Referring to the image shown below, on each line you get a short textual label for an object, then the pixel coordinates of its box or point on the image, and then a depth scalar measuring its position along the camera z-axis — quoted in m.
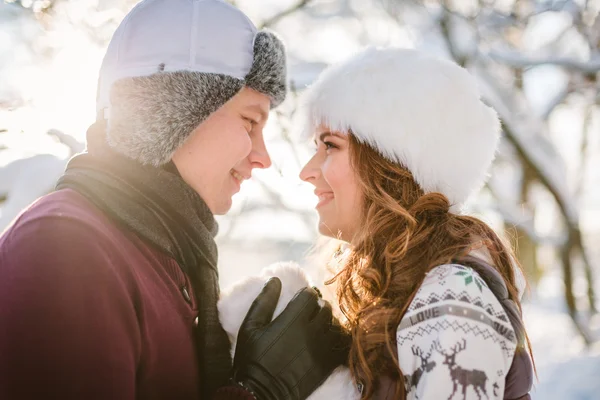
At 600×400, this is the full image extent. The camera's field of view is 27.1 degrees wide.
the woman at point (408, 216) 1.38
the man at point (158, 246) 1.27
